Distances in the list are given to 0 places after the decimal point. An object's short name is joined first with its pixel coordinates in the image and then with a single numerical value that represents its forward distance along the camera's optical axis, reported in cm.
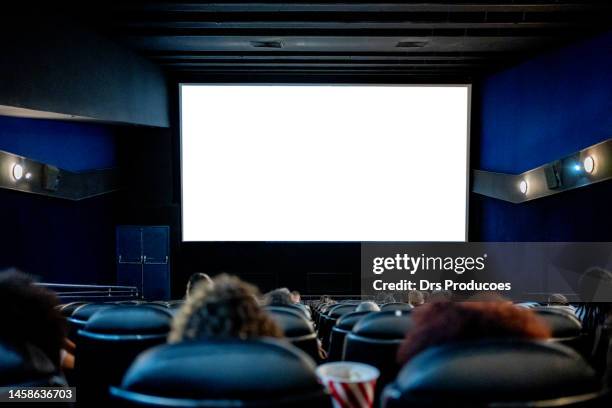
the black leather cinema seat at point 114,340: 200
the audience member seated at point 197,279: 358
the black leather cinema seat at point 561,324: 206
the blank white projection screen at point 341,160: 968
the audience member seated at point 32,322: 133
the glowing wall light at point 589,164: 641
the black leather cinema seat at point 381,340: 194
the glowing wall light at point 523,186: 832
